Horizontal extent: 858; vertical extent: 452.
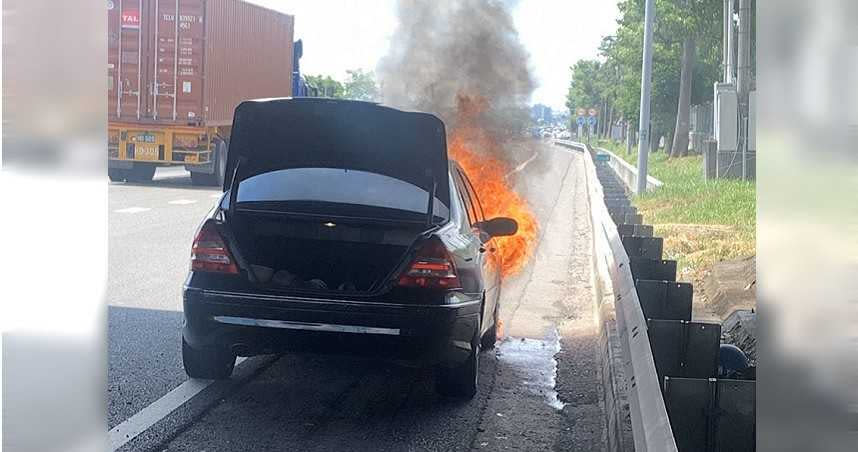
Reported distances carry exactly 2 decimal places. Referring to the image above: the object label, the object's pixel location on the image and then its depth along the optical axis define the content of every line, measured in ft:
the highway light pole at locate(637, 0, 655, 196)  76.07
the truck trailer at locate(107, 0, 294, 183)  79.46
